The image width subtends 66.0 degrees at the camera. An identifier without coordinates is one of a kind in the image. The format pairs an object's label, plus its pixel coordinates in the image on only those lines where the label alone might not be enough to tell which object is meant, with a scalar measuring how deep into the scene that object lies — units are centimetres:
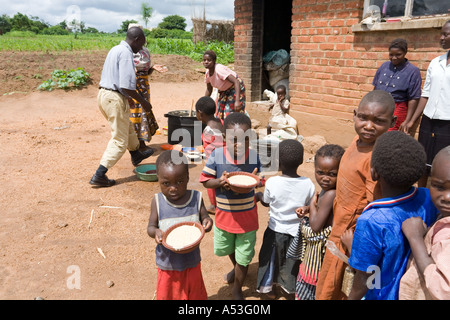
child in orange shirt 181
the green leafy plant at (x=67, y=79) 1092
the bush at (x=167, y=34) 4256
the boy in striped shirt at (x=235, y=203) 250
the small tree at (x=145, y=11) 6557
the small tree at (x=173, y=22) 6932
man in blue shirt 448
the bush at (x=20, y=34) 3221
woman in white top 369
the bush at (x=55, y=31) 4985
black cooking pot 589
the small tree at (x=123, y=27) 6397
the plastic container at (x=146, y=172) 487
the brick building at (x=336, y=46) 442
